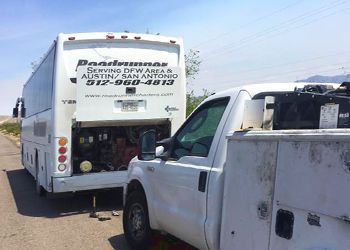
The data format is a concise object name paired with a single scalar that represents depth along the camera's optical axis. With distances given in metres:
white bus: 9.82
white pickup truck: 3.32
